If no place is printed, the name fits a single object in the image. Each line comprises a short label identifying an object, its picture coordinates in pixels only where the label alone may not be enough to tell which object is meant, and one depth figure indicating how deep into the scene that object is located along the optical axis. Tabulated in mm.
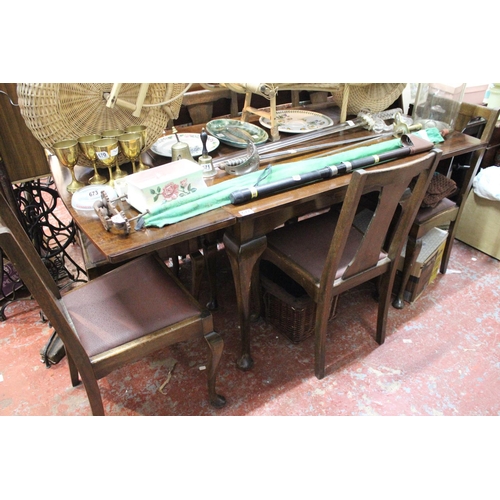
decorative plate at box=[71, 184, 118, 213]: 1220
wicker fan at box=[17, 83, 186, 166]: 1261
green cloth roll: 1169
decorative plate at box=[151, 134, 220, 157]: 1576
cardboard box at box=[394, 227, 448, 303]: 1935
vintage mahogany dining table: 1102
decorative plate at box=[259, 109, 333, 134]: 1802
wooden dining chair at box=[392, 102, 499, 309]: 1798
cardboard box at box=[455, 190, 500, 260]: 2271
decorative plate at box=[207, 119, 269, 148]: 1656
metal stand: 1951
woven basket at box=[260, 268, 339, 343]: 1731
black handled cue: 1258
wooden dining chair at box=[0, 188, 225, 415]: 1135
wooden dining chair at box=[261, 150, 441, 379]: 1239
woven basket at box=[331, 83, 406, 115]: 1887
